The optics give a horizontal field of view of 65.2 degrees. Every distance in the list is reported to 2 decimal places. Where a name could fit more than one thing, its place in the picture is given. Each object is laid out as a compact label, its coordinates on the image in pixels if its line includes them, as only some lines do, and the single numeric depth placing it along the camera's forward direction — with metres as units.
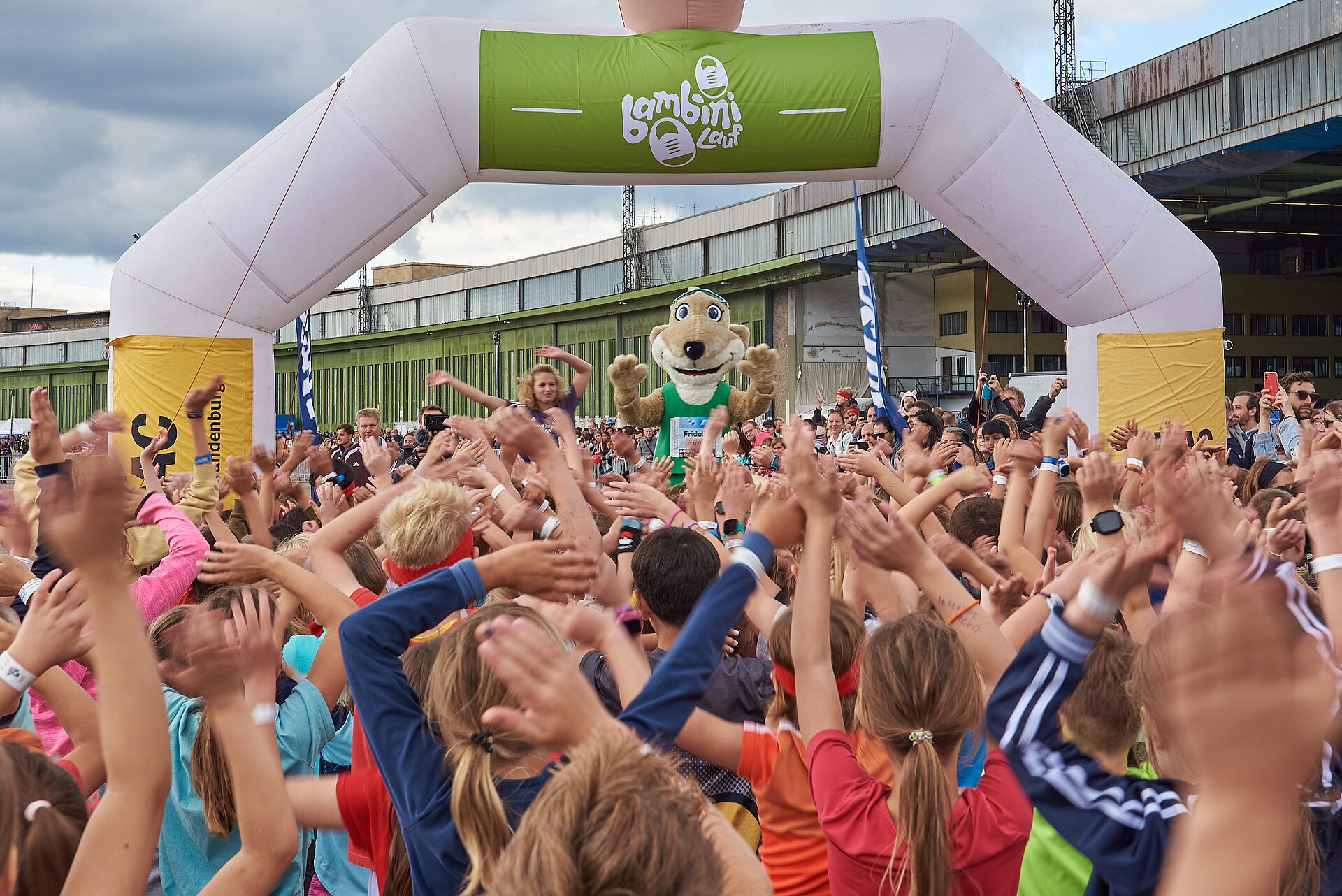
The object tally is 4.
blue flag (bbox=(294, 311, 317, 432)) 11.77
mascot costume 9.16
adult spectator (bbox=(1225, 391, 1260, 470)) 9.28
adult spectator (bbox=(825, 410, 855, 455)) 11.20
